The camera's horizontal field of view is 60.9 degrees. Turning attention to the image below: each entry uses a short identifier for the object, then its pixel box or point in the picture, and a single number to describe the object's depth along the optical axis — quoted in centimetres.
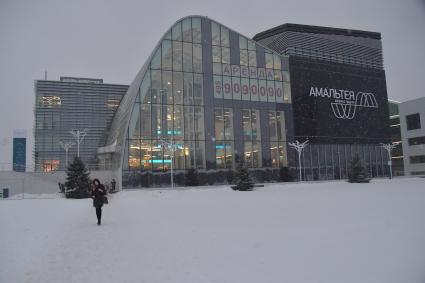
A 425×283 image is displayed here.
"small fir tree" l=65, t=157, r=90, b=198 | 3130
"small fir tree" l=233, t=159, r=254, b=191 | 3516
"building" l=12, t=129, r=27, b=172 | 4009
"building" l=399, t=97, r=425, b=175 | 6812
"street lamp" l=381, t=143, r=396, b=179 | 5556
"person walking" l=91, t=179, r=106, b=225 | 1295
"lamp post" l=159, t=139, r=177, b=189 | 4125
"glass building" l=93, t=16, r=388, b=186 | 4181
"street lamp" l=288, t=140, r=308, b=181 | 4769
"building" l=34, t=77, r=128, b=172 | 7481
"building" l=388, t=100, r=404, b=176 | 7101
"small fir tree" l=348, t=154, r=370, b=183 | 4362
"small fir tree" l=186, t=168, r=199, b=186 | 4181
